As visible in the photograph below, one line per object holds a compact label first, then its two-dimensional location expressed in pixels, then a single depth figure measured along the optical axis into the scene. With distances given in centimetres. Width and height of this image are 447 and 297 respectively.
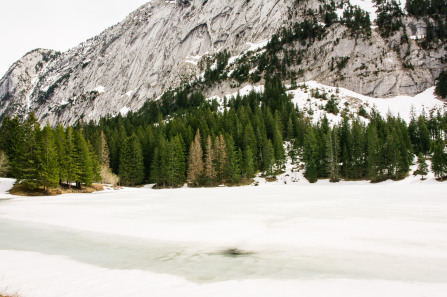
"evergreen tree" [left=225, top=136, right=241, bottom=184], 6375
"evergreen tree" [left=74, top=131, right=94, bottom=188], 4709
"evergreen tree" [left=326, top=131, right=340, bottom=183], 6669
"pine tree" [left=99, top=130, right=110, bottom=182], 6672
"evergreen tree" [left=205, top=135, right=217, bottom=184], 6325
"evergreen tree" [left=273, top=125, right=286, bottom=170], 7371
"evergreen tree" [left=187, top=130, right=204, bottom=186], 6303
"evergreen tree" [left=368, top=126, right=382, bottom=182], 6378
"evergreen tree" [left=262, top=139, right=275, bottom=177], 6838
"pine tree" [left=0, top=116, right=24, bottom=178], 4954
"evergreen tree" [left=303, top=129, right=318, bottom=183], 6662
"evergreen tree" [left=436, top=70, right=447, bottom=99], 12912
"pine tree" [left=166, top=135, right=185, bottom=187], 6341
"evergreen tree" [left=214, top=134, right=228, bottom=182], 6550
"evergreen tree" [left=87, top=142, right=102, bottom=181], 5441
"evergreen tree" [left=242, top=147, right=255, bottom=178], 6606
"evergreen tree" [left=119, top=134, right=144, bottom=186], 6688
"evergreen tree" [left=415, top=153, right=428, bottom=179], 5828
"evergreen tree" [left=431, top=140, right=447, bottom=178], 5409
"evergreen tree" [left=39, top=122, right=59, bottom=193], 3953
